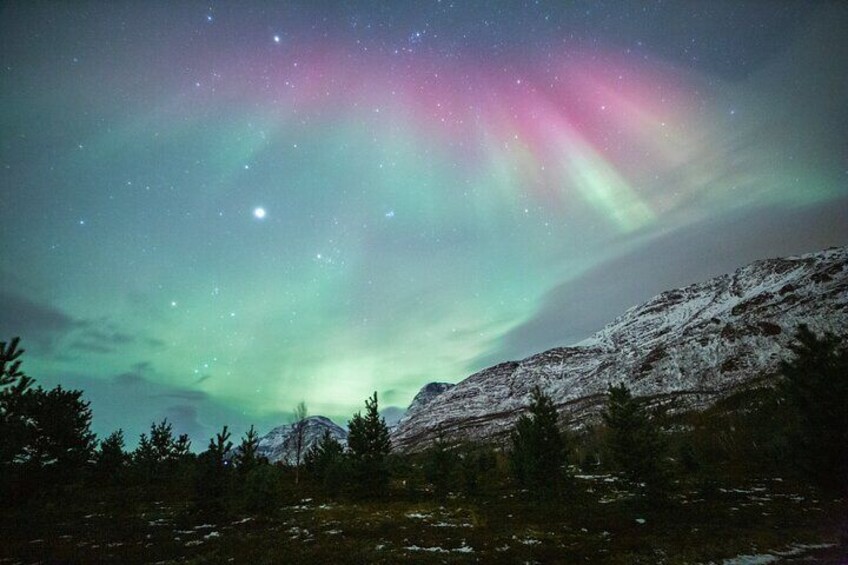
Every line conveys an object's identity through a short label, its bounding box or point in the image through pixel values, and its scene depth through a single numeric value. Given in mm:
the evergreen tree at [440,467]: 38375
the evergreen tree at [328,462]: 38031
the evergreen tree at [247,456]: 32166
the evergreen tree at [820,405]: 22234
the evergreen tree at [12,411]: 17375
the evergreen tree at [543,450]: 30953
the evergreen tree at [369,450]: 35844
